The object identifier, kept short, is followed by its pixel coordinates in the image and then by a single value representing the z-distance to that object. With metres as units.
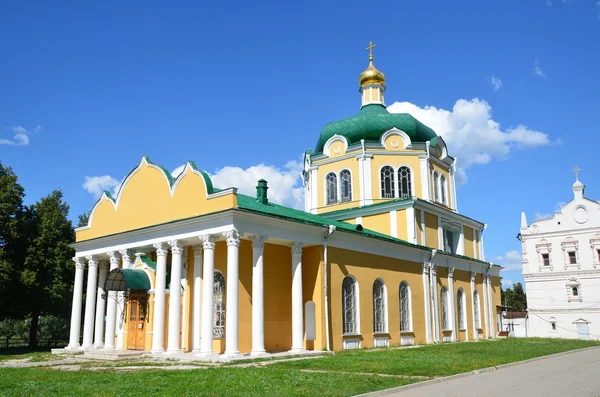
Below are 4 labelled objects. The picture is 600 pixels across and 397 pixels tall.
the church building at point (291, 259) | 18.44
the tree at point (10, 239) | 25.50
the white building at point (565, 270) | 37.06
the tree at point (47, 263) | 26.55
